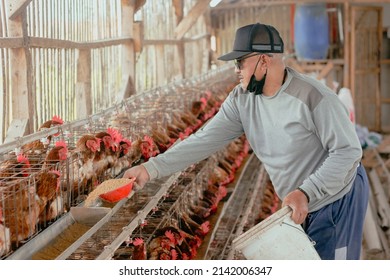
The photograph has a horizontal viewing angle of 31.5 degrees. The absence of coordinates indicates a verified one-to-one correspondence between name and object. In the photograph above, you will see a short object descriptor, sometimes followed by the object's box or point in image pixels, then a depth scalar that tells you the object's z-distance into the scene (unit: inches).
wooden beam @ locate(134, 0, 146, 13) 216.4
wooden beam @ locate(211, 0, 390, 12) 389.1
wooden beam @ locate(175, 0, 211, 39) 289.3
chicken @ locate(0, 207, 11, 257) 89.4
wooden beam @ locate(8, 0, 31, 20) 133.2
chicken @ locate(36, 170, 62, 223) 101.7
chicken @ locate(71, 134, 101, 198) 116.6
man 107.0
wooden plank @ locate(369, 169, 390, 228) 309.1
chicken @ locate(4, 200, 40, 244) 94.0
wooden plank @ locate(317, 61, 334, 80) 434.6
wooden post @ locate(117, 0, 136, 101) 216.2
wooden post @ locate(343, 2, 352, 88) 426.0
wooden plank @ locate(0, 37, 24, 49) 128.0
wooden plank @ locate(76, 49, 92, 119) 182.5
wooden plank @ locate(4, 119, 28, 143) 137.9
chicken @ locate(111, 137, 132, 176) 133.7
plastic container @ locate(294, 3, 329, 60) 388.8
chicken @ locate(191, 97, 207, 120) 224.7
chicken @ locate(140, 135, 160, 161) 152.3
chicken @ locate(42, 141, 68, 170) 109.0
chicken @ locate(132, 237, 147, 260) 124.3
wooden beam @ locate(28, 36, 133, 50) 144.7
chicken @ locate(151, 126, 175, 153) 166.7
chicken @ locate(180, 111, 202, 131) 205.9
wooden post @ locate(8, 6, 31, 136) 136.6
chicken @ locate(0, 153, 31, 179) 101.4
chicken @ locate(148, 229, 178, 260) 130.6
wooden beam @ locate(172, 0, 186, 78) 296.1
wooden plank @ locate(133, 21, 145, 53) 221.8
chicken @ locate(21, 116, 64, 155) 116.5
